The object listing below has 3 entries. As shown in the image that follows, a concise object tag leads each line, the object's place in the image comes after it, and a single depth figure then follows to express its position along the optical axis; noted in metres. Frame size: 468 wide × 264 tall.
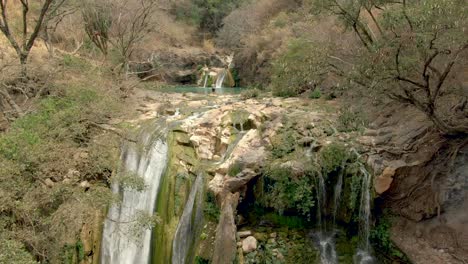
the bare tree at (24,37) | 12.25
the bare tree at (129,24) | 17.80
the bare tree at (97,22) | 18.34
